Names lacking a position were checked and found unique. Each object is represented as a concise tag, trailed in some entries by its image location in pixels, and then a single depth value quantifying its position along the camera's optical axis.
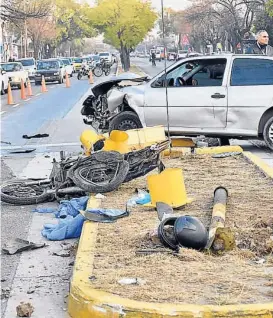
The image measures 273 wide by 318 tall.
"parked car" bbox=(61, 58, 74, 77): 59.75
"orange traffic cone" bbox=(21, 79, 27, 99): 33.74
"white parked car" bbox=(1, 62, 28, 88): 43.78
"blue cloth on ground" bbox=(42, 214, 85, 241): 7.63
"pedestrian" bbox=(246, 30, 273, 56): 19.38
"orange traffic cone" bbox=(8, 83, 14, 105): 30.17
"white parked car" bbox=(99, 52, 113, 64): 88.69
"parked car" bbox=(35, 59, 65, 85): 49.12
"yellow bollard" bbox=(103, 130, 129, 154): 10.27
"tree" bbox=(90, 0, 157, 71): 80.44
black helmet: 6.12
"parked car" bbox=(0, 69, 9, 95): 38.39
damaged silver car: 13.56
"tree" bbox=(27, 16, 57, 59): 96.65
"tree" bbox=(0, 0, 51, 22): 45.90
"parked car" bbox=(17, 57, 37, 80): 55.72
